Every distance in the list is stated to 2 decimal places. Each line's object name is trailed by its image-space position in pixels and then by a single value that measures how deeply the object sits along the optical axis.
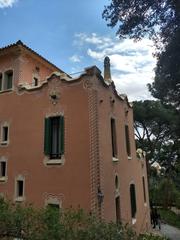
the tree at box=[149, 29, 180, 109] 7.77
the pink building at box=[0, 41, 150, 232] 8.48
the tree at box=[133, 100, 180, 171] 22.26
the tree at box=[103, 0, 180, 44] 7.43
